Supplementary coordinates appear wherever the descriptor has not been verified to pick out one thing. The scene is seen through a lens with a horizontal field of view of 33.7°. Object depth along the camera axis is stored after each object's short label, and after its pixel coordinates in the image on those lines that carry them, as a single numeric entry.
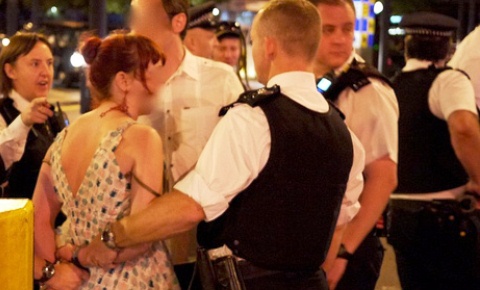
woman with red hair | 2.91
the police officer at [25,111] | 4.11
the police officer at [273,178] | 2.65
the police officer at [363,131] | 3.40
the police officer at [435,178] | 3.95
